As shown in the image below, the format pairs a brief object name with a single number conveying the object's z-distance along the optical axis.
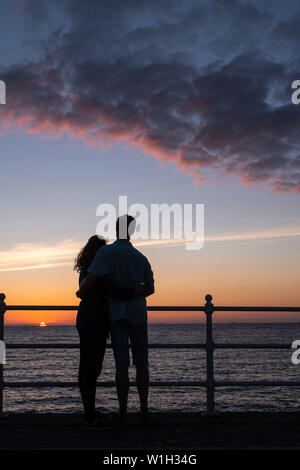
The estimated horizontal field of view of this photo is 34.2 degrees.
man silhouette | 4.57
